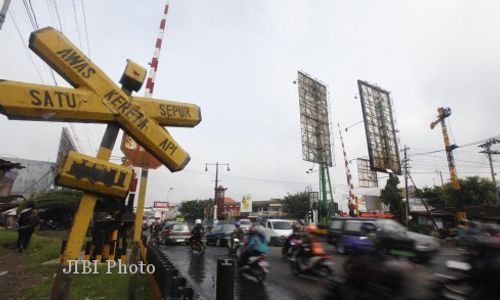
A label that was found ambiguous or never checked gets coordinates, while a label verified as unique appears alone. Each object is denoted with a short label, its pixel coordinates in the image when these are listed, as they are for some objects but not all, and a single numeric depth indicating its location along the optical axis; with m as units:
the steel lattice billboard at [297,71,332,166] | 32.59
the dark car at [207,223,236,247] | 19.69
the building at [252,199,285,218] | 66.25
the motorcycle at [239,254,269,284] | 8.13
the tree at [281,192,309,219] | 54.14
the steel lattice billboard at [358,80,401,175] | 30.56
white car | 18.28
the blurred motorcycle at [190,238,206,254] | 14.56
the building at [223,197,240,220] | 67.69
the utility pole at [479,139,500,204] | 36.32
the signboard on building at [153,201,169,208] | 59.91
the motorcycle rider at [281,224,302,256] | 11.00
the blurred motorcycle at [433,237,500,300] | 5.17
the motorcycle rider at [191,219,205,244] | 14.60
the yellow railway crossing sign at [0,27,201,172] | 3.00
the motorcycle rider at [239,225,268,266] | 8.53
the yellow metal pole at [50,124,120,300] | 3.07
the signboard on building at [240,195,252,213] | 50.25
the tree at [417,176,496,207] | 37.31
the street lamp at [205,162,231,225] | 37.31
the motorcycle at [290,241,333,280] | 8.45
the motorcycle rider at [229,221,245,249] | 13.22
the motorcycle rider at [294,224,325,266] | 8.73
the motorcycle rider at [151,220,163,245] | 20.31
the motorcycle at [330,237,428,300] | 4.75
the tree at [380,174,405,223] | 34.19
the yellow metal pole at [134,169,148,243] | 5.55
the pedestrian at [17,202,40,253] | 12.28
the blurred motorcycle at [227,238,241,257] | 13.02
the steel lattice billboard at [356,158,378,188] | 40.47
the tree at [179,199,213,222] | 82.06
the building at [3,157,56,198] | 46.62
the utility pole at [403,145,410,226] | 29.16
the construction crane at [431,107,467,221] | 24.64
